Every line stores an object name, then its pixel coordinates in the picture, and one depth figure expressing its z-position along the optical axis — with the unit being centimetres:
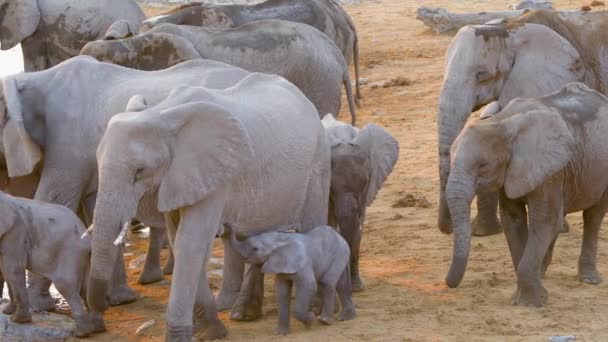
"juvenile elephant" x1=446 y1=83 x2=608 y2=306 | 1512
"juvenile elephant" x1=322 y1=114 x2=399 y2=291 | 1617
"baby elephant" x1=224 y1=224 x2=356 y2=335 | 1444
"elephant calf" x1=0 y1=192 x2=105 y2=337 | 1485
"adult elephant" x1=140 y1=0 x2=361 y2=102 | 2456
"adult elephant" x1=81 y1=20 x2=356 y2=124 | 2131
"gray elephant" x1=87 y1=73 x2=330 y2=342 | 1304
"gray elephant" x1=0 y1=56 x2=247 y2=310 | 1572
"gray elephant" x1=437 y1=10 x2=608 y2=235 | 1872
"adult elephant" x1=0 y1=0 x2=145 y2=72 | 2647
